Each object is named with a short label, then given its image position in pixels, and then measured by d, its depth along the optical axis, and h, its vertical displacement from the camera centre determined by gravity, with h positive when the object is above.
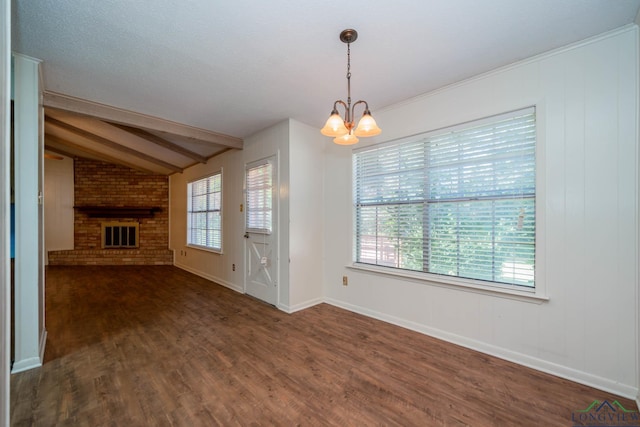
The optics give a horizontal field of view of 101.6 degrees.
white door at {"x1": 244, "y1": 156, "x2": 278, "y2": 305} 3.81 -0.29
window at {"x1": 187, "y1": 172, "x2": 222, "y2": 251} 5.37 +0.01
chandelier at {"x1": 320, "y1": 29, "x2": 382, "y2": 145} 1.83 +0.62
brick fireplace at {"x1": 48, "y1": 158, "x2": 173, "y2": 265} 7.23 +0.03
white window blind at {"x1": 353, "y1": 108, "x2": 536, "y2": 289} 2.31 +0.11
